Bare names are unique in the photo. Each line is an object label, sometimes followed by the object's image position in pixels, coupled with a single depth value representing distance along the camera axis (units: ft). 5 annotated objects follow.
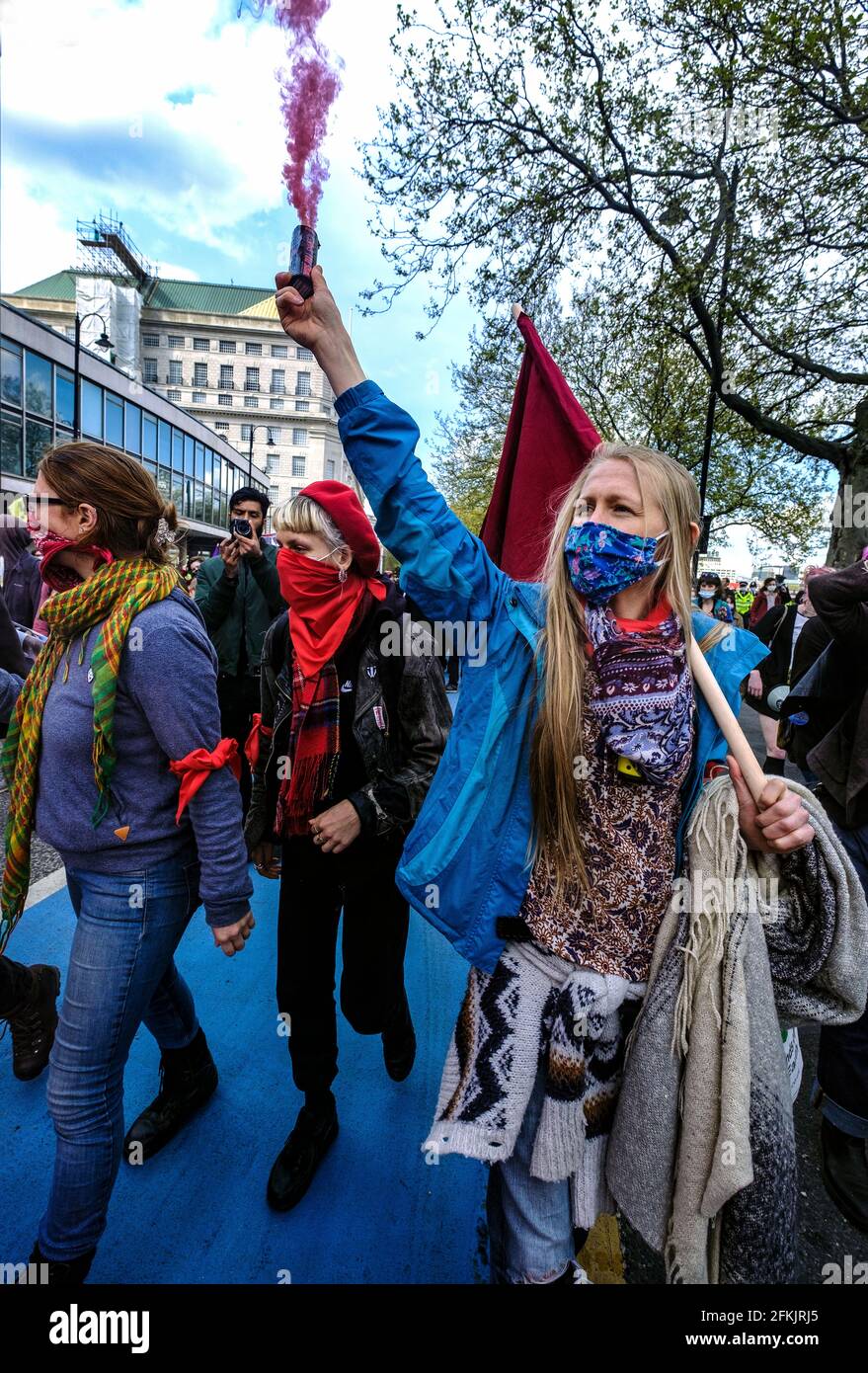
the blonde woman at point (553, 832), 4.58
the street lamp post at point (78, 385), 60.23
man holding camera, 14.24
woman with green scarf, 5.49
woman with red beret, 7.06
